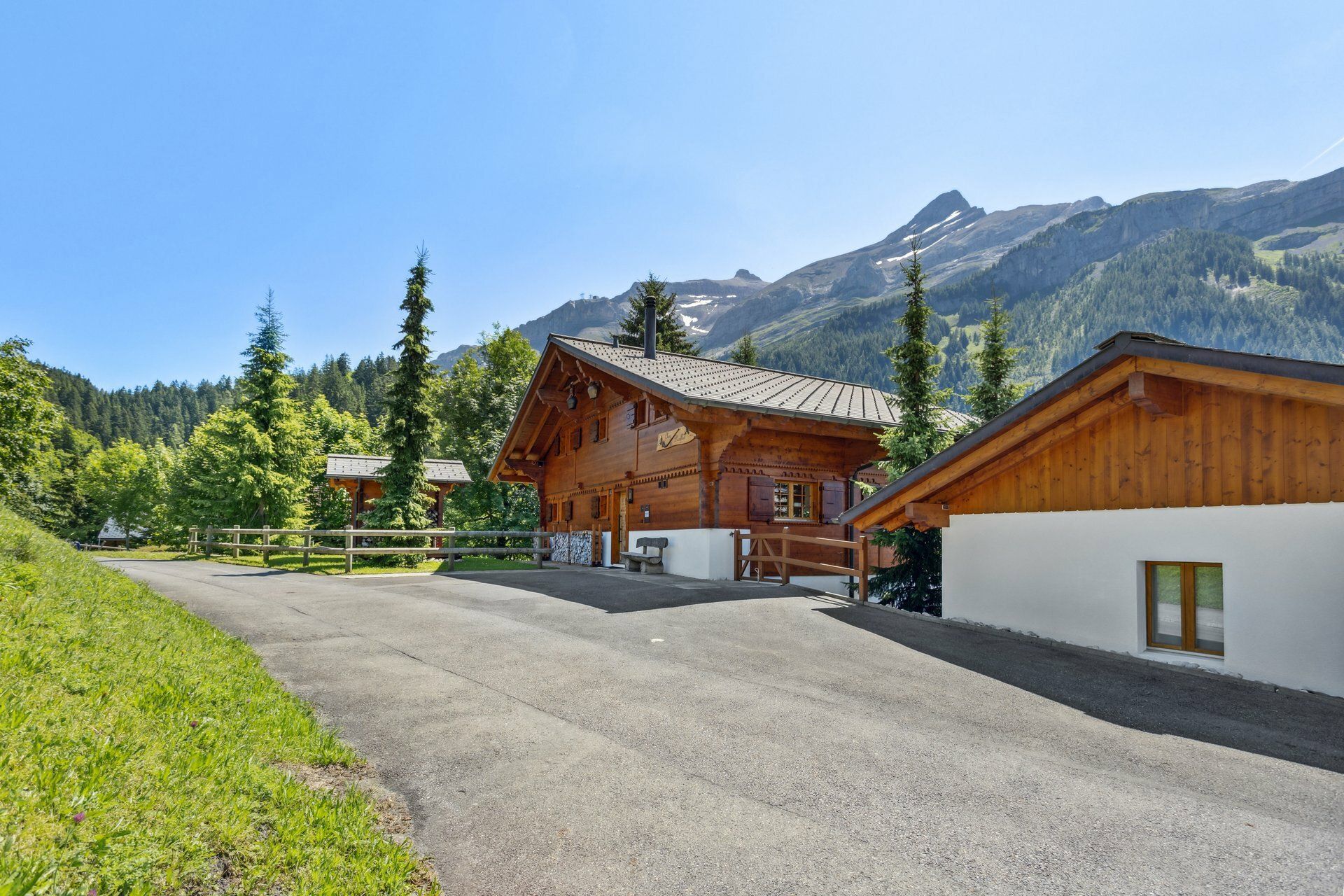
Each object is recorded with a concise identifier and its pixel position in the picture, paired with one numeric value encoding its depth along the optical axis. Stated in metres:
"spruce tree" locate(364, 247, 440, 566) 23.47
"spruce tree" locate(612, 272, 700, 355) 41.47
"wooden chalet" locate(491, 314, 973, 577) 16.17
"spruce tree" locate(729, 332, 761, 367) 46.06
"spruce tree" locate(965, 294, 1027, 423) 14.84
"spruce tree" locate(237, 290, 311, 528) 33.00
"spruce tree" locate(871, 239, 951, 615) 12.62
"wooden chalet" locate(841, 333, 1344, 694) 6.91
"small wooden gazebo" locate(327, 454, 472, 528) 33.03
